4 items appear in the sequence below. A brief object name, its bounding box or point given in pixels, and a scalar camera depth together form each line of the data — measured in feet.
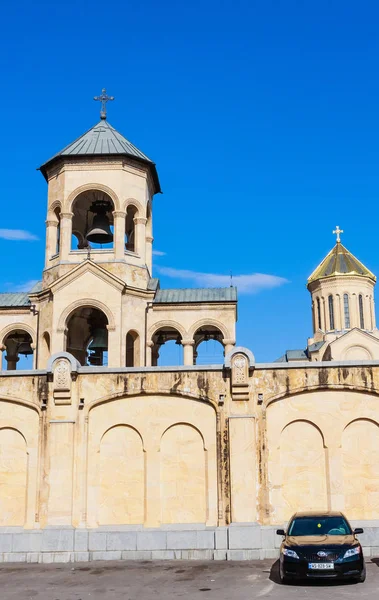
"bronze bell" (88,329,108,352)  95.04
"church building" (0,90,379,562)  61.31
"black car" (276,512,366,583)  45.39
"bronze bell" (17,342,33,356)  109.70
